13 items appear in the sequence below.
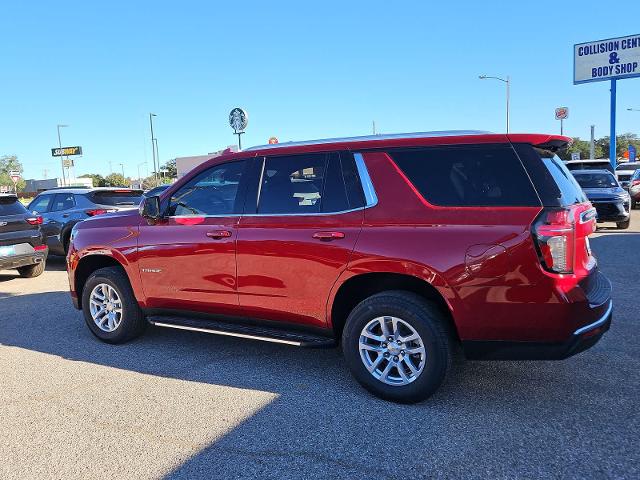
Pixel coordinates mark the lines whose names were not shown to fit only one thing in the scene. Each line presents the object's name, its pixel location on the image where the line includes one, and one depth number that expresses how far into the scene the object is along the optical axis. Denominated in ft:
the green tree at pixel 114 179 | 331.12
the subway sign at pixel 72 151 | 276.00
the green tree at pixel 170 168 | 338.13
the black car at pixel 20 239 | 28.40
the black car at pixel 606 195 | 42.32
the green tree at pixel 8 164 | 433.40
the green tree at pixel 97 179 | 352.26
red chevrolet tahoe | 10.50
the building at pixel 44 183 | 262.14
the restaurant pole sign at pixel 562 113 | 153.79
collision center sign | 88.38
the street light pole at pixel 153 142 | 155.74
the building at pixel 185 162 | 140.97
